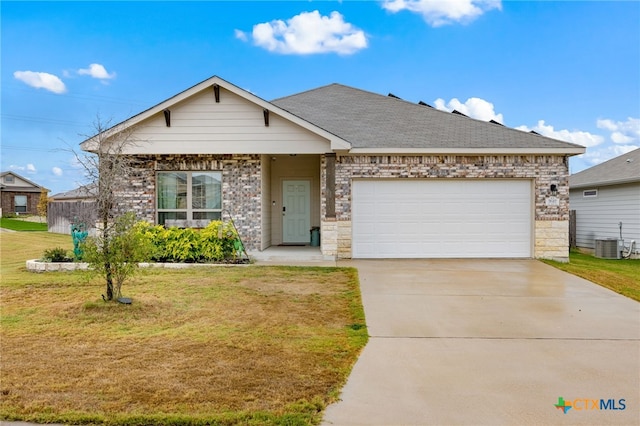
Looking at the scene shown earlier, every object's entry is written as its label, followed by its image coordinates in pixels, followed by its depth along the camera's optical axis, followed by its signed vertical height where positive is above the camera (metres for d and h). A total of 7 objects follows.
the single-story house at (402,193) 12.23 +0.31
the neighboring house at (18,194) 43.50 +1.18
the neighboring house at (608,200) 15.70 +0.11
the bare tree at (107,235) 6.53 -0.43
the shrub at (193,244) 11.30 -0.97
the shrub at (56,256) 10.99 -1.24
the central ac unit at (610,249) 15.67 -1.61
